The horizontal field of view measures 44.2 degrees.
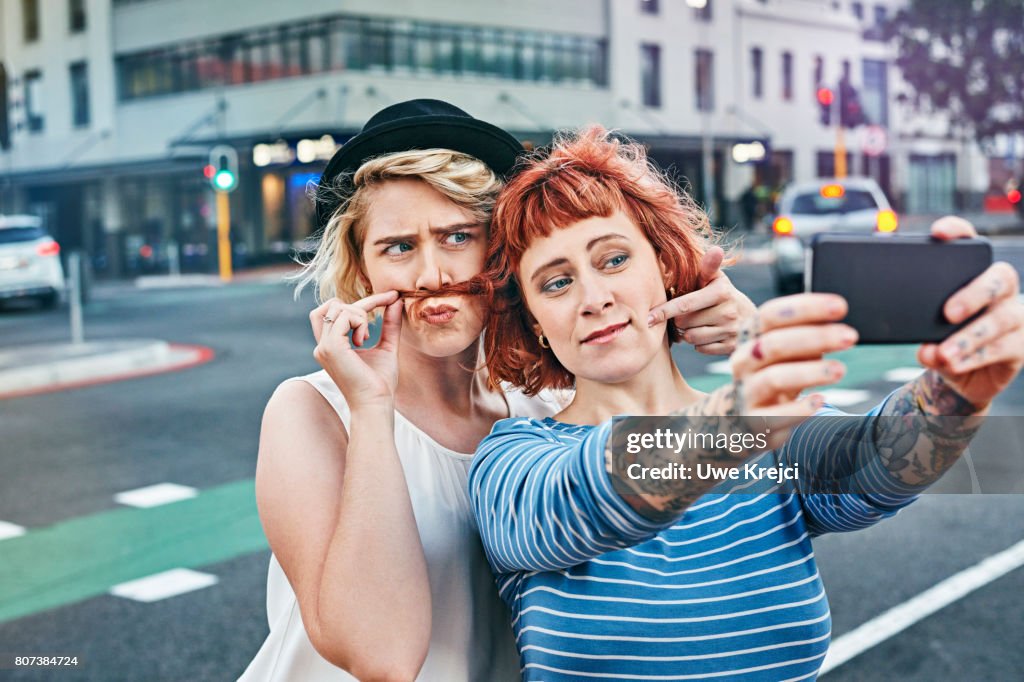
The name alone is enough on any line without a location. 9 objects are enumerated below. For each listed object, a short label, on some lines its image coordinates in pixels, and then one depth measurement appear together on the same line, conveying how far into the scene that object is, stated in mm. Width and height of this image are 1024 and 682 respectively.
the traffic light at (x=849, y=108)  23312
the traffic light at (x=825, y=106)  23609
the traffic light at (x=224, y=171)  26656
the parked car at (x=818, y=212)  16516
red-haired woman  1555
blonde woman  1708
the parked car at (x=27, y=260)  21141
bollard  14069
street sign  27828
